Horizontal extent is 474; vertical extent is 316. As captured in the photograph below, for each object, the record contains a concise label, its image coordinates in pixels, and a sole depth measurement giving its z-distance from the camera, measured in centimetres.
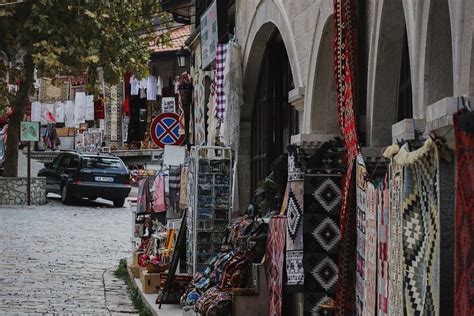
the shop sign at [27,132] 2852
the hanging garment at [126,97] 4628
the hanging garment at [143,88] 4297
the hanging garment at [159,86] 4238
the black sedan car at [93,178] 2905
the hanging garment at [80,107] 4559
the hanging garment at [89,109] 4534
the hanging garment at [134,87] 4370
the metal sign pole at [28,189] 2811
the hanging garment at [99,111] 4828
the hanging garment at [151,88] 4209
